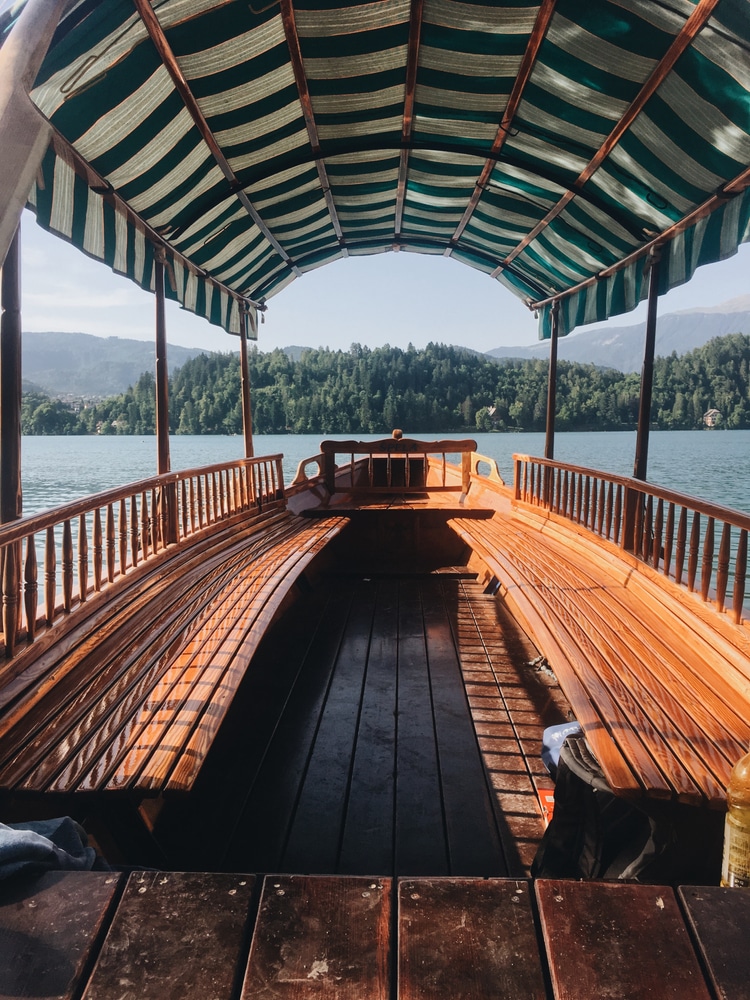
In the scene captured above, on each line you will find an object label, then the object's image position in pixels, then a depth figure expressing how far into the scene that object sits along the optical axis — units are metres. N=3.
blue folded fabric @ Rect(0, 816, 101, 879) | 1.29
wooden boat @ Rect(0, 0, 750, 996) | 2.03
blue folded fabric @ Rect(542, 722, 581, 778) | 2.34
